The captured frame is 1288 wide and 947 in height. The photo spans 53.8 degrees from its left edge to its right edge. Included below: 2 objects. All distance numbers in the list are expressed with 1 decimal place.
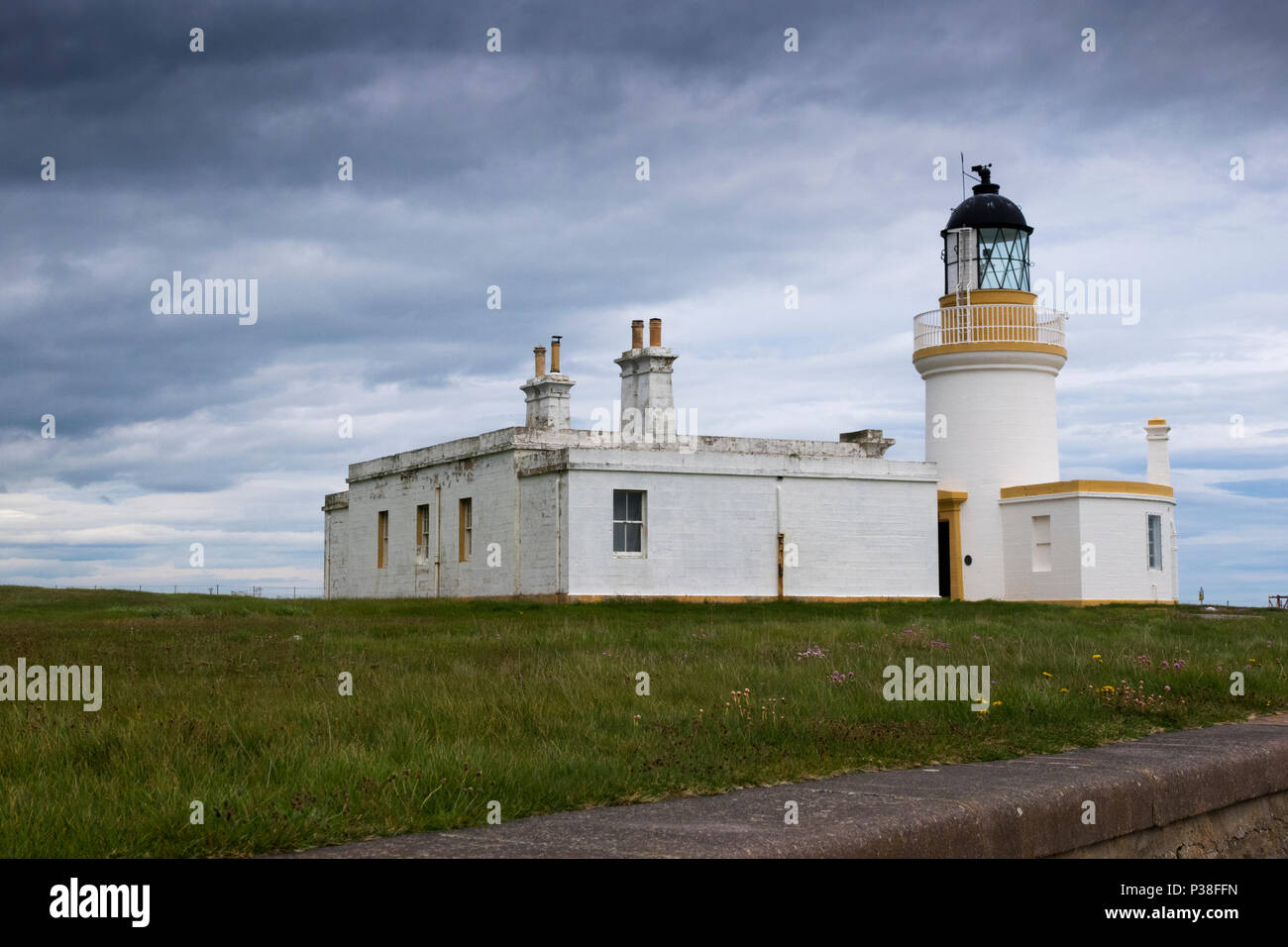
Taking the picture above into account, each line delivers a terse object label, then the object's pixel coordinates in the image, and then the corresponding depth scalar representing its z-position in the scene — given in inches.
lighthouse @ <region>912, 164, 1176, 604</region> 1140.5
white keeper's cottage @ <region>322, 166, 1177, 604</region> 1045.8
